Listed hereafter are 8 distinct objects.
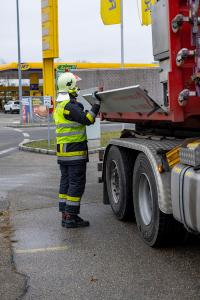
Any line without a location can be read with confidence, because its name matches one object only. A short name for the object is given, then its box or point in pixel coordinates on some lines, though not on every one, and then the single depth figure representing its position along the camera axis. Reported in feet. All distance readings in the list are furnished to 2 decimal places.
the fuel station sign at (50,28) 94.02
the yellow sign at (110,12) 50.34
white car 189.16
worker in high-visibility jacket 21.54
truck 14.69
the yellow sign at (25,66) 153.59
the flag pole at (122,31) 46.22
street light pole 108.78
